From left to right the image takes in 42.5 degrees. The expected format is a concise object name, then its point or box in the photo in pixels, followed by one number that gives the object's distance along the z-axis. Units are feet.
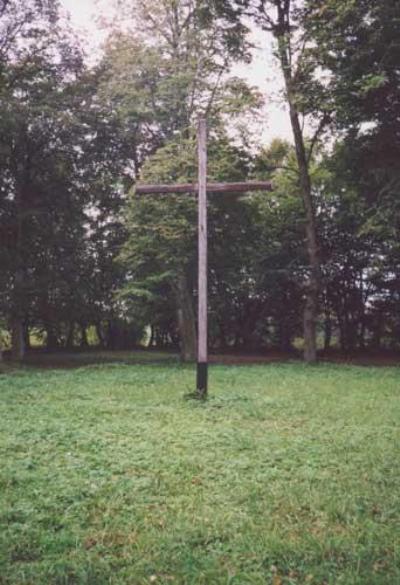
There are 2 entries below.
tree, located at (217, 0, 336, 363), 66.59
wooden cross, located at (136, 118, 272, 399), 36.11
